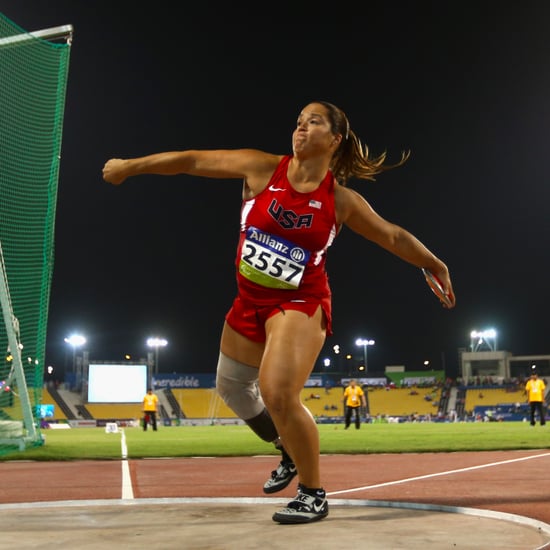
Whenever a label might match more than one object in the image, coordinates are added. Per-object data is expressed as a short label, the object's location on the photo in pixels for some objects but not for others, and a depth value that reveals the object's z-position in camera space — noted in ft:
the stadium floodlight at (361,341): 280.31
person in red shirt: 13.65
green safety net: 39.17
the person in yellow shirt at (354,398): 87.78
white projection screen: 164.04
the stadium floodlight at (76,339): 207.55
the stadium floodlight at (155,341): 218.44
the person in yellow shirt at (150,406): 102.53
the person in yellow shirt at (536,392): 80.94
